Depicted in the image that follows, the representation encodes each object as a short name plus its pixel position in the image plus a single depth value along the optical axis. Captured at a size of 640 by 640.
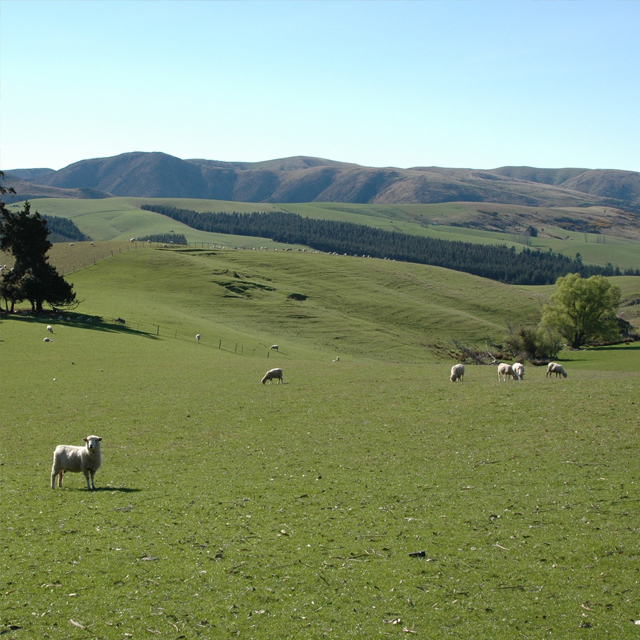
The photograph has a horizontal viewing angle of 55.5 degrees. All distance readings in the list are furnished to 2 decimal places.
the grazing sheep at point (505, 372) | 41.91
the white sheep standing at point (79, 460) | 19.52
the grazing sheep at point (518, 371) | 42.05
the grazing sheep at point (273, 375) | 40.34
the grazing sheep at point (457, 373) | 40.16
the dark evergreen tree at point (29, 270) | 70.31
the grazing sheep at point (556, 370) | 45.59
